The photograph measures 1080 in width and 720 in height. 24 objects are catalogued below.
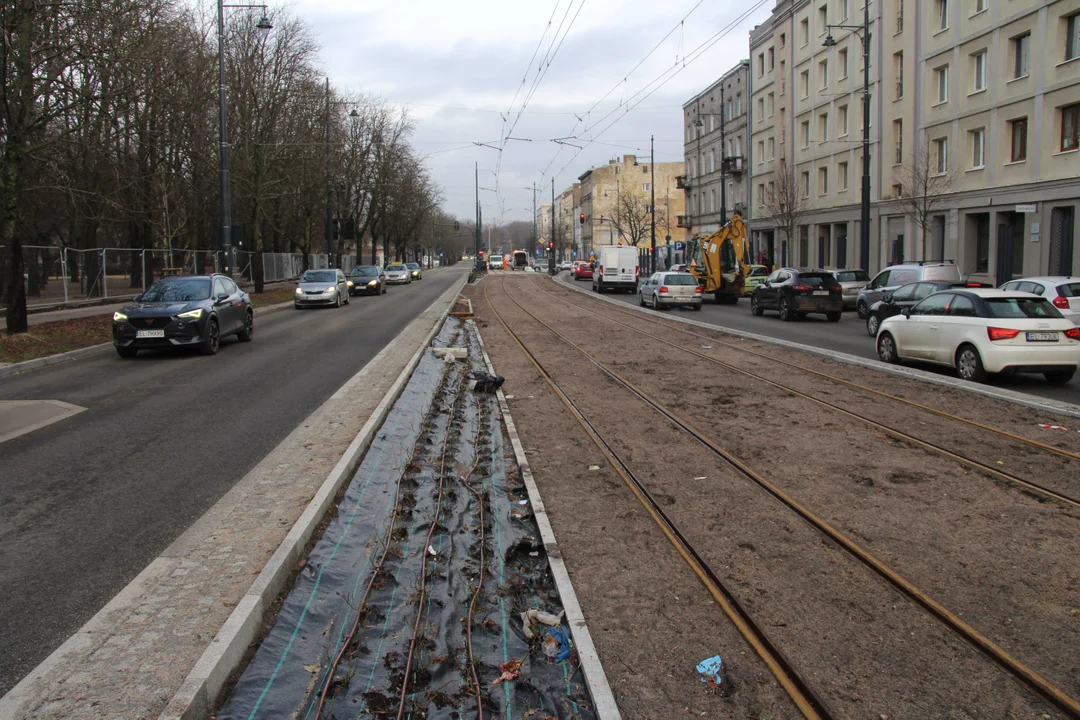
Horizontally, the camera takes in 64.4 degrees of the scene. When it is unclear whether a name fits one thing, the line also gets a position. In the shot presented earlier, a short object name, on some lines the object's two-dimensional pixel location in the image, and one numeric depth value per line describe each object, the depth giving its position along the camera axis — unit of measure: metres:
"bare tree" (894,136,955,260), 31.59
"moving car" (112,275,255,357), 15.75
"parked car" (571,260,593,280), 63.57
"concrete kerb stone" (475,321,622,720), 3.66
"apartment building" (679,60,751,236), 58.00
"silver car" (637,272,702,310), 31.00
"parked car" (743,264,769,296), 37.99
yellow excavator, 35.03
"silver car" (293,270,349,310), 31.50
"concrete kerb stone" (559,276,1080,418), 10.27
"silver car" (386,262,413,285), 58.22
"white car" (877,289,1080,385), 12.23
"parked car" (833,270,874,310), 28.40
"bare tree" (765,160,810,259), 44.09
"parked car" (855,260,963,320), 22.31
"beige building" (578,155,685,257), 103.81
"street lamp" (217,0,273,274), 25.89
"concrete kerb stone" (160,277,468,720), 3.49
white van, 44.31
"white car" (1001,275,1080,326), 16.36
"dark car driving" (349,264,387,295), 42.62
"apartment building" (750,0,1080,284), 26.94
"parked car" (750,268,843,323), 25.28
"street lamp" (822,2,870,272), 28.14
